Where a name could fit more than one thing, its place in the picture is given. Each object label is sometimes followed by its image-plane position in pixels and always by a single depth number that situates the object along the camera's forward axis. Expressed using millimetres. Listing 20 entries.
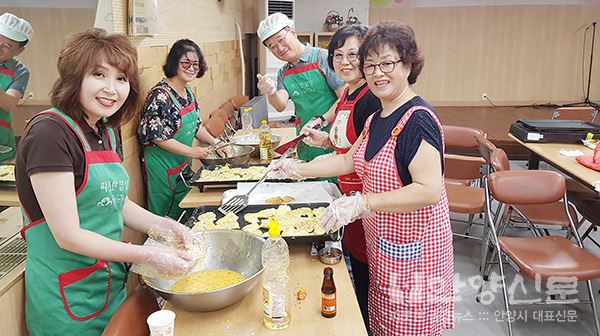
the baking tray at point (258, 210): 1744
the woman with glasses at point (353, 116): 2092
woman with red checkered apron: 1558
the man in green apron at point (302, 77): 2852
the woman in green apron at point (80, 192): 1256
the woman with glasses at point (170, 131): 2615
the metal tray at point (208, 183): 2506
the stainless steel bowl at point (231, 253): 1612
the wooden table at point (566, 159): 2967
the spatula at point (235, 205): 1997
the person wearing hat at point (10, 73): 1628
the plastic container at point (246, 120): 4176
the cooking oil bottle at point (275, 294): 1335
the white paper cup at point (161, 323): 1194
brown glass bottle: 1387
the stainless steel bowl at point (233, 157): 2854
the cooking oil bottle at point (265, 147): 3068
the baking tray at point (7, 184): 1724
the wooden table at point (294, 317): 1350
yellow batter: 1472
